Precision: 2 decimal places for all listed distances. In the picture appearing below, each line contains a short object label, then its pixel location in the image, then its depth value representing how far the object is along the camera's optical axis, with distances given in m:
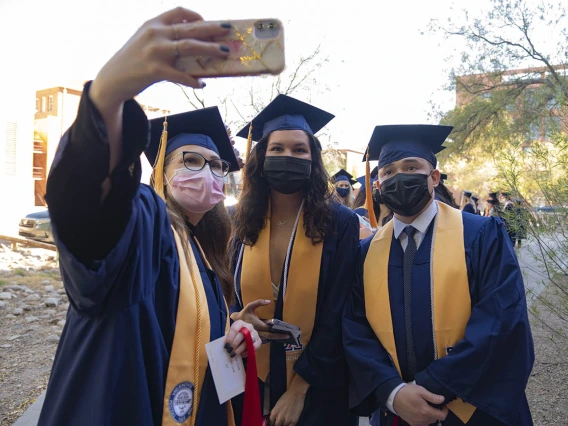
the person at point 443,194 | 4.08
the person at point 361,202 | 5.18
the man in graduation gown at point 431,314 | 1.90
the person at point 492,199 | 9.43
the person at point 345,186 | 6.54
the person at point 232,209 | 2.89
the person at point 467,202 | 10.48
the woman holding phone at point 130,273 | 0.92
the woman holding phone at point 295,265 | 2.28
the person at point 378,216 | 2.67
